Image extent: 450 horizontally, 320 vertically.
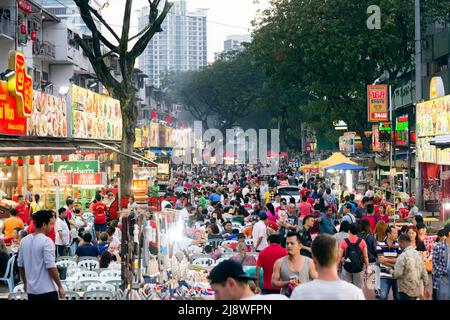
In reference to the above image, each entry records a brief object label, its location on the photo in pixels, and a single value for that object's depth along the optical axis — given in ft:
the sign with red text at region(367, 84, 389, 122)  122.42
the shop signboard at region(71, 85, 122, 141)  103.04
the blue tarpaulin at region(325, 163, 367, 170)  102.32
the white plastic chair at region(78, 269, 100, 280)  43.77
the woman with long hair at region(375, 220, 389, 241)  54.44
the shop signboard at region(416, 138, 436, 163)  98.19
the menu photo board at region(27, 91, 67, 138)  83.15
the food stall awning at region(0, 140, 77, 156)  64.44
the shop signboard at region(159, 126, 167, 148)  245.49
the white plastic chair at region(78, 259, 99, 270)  49.29
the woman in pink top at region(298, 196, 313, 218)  67.56
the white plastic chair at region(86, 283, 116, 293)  38.83
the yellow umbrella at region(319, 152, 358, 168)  104.63
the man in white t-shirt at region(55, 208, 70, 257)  59.16
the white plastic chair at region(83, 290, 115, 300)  35.99
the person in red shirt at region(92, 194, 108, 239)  72.28
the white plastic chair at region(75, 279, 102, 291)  40.96
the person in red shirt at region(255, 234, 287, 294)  34.81
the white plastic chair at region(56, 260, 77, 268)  50.08
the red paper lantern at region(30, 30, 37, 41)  142.41
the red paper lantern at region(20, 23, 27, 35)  130.52
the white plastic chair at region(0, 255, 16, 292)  49.19
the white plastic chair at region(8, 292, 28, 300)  35.60
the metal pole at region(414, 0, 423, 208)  104.94
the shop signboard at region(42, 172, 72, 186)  81.20
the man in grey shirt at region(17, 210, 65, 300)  29.96
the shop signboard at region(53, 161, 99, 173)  85.40
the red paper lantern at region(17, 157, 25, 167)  82.00
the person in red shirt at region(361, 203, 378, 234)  56.54
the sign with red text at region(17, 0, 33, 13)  130.63
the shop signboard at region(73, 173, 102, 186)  81.92
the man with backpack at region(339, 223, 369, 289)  41.06
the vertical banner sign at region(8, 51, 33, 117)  72.63
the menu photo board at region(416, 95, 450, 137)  87.16
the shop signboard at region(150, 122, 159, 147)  221.05
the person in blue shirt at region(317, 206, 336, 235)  56.65
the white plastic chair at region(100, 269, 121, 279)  43.66
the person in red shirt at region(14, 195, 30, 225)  68.54
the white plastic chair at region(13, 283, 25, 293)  39.24
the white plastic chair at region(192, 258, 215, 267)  48.98
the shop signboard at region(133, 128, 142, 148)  181.42
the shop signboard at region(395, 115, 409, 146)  155.80
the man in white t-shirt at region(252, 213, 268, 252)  53.13
